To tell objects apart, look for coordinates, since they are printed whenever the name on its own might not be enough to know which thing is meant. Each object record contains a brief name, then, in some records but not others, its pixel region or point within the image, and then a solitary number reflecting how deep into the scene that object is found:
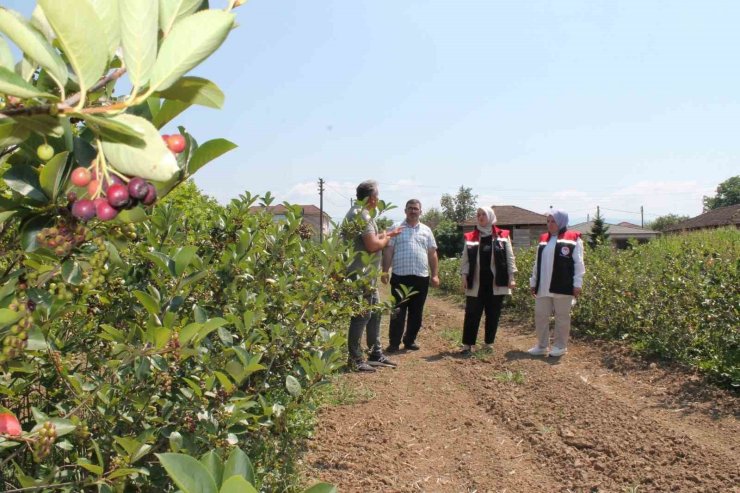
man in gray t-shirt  4.16
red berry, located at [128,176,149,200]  0.72
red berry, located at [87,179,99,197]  0.73
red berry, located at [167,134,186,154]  0.76
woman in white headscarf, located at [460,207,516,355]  6.37
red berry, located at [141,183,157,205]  0.73
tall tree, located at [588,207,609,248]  31.88
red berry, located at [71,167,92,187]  0.73
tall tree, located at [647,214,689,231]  80.23
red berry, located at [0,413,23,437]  0.98
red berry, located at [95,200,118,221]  0.72
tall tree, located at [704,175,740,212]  80.34
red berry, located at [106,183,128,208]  0.71
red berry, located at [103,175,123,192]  0.72
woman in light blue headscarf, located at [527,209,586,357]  6.02
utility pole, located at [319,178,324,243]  49.84
